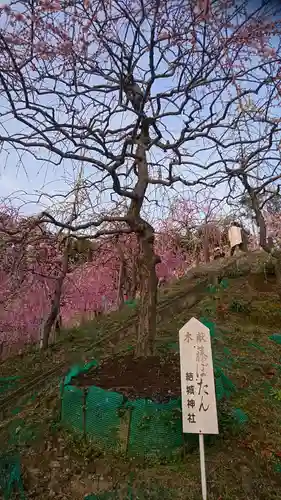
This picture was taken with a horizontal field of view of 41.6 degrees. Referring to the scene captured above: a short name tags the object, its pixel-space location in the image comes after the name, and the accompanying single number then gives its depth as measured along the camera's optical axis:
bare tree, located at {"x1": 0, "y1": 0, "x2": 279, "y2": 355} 3.66
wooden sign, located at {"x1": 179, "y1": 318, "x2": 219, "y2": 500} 2.94
